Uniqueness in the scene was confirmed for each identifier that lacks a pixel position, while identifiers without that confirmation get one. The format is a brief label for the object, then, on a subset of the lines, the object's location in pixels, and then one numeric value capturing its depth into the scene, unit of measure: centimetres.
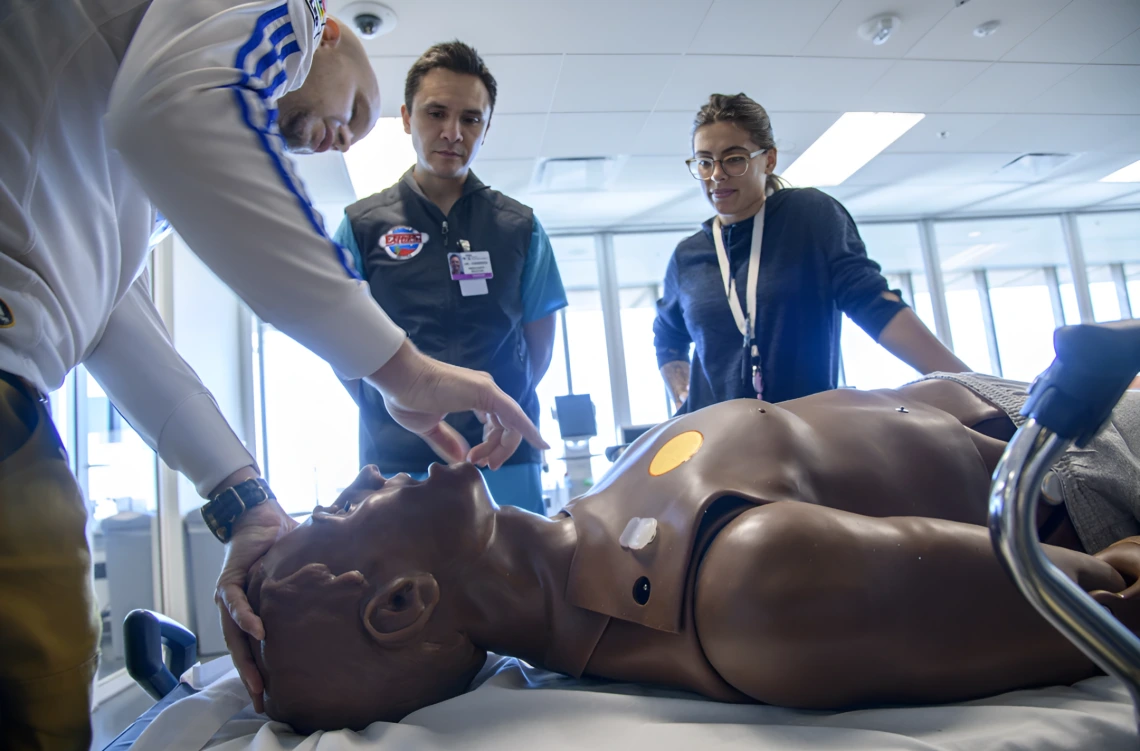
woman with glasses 183
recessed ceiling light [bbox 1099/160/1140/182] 571
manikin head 85
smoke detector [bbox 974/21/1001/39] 354
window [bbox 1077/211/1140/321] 684
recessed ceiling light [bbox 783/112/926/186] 449
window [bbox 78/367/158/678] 276
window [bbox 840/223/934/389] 689
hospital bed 44
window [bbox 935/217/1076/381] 738
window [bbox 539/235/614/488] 589
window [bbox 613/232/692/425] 615
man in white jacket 63
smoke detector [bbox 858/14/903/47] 342
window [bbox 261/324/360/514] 552
